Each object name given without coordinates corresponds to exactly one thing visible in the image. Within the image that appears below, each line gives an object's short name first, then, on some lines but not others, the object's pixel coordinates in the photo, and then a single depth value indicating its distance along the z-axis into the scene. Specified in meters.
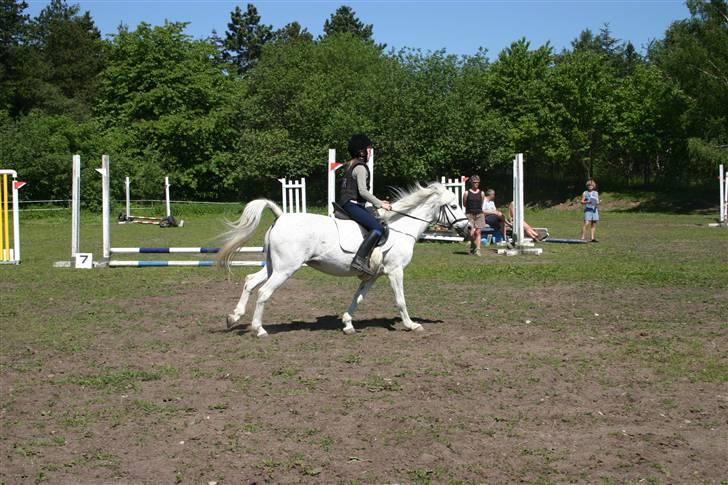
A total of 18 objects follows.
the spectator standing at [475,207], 20.69
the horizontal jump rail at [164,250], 15.25
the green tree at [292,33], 95.59
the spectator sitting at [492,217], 23.34
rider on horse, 9.95
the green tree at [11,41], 64.57
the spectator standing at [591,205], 23.48
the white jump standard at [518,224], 20.14
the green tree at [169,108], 57.69
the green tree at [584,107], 54.31
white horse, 9.77
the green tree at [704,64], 45.44
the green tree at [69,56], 73.06
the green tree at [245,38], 92.75
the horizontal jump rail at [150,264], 15.34
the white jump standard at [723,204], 30.56
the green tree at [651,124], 51.91
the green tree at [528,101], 55.31
